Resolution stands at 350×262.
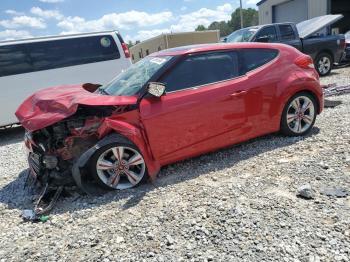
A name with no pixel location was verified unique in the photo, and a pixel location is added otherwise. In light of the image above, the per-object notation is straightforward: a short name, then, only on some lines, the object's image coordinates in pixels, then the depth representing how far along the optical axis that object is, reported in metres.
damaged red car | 3.97
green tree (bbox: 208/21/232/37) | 99.44
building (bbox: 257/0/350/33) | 21.84
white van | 7.63
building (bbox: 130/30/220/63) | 38.19
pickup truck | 10.73
